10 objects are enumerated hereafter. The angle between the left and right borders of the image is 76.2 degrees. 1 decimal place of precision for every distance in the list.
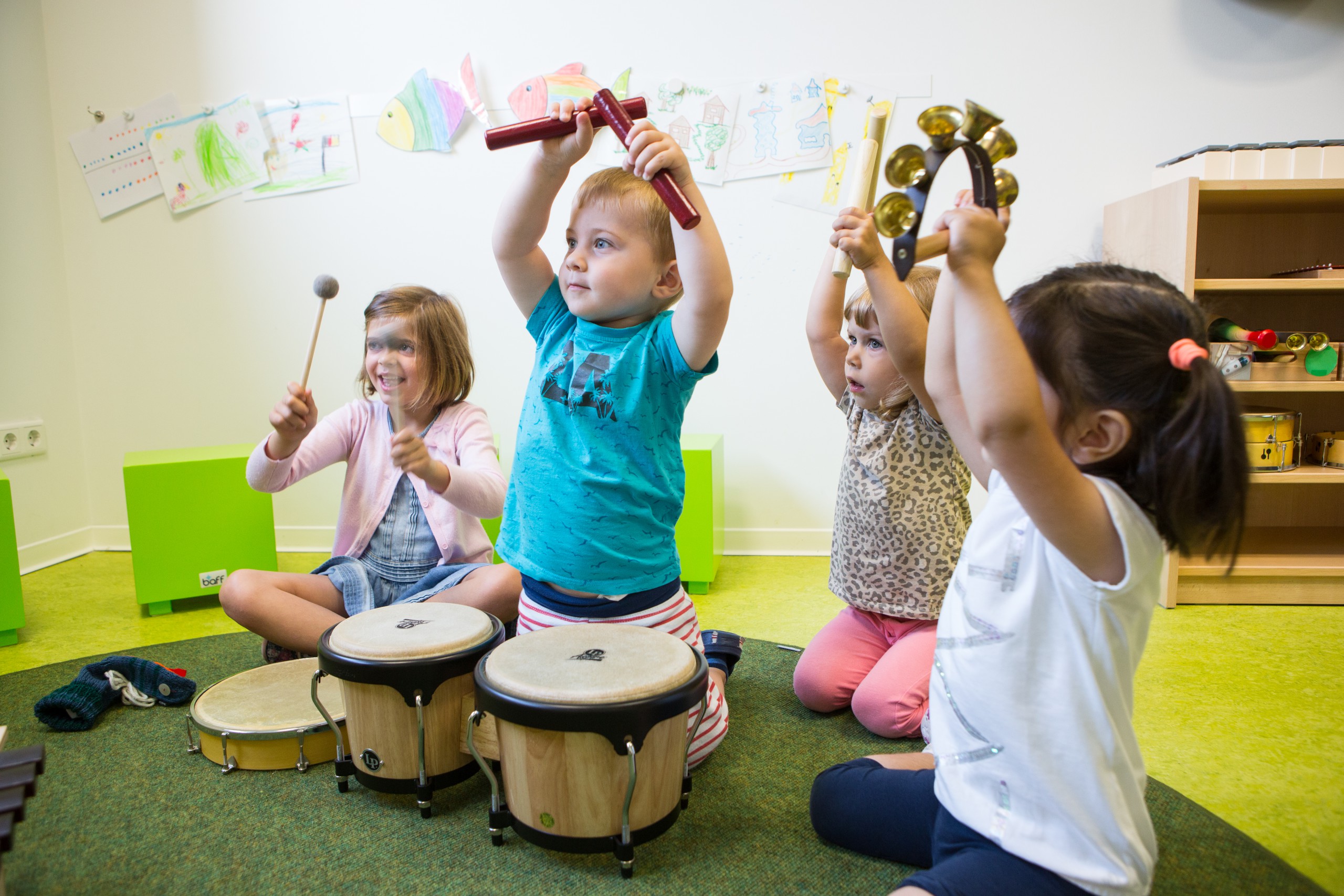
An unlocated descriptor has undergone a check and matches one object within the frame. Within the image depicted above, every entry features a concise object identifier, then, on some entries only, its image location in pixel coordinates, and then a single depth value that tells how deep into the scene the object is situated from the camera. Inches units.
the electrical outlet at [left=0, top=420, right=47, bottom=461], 90.6
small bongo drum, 41.1
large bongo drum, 35.6
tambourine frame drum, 46.9
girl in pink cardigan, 58.5
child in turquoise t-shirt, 45.3
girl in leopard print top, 52.7
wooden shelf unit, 76.4
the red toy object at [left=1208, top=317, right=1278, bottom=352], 77.0
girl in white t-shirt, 26.4
